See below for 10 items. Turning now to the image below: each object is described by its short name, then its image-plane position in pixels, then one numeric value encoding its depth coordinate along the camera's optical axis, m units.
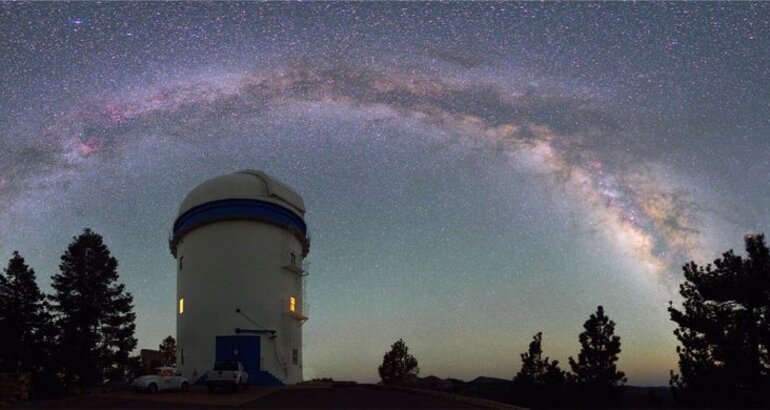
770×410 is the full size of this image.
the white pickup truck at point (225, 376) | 24.95
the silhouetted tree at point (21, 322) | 32.12
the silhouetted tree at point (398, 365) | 58.97
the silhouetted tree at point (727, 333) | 26.17
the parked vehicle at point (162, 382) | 26.08
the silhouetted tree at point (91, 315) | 33.94
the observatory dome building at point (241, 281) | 30.41
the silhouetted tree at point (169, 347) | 60.62
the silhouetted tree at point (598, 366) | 34.91
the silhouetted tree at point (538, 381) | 39.66
